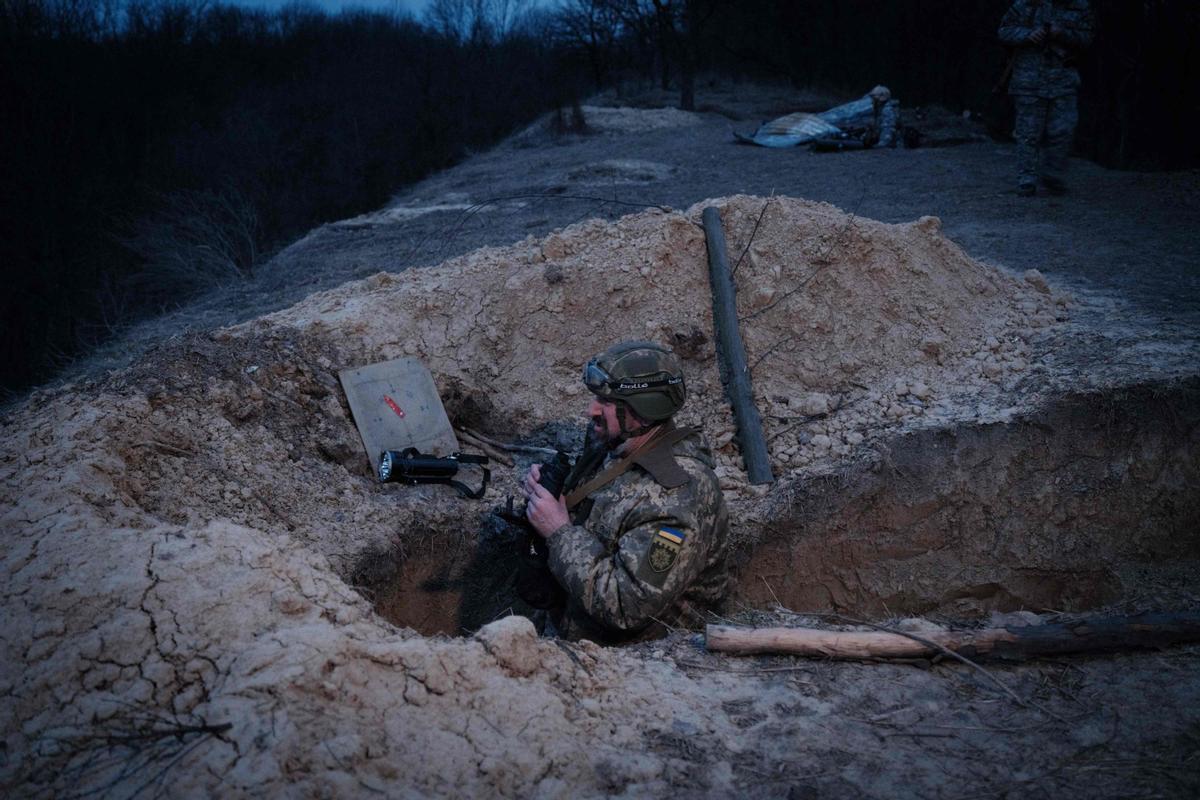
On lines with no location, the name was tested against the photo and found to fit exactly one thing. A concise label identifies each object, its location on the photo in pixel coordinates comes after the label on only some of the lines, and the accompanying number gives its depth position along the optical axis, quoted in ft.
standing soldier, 29.30
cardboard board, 17.16
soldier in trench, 11.31
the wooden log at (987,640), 10.33
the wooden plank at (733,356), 17.03
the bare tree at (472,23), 95.76
